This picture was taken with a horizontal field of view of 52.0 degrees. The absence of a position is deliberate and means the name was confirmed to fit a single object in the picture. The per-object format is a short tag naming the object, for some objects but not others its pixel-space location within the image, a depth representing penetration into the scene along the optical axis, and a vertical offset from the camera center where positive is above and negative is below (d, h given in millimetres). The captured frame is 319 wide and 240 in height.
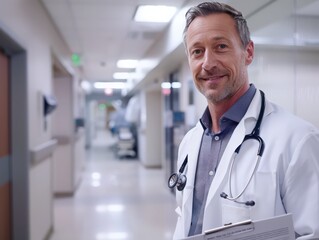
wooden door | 2613 -303
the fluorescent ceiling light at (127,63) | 7535 +1267
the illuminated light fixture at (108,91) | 14178 +1099
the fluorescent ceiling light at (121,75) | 9628 +1266
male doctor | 1009 -121
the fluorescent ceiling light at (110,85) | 12352 +1237
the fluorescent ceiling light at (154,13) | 3785 +1248
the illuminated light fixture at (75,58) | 6246 +1117
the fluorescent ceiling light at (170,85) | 5340 +557
